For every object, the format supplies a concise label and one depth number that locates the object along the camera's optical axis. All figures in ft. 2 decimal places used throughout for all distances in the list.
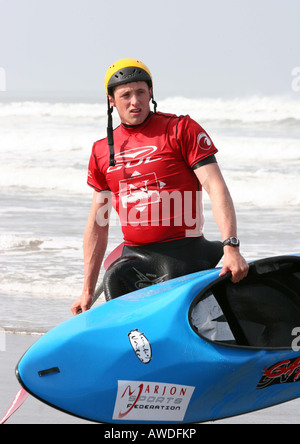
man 23.86
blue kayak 22.57
